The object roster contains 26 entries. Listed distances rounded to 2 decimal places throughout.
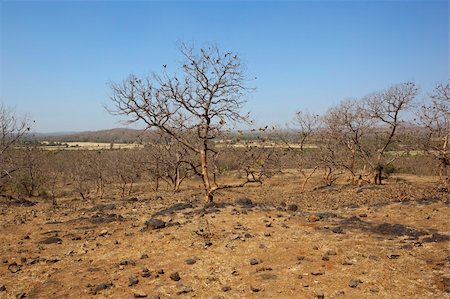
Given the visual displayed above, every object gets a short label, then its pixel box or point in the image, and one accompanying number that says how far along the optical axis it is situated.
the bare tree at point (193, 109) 12.05
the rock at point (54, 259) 7.79
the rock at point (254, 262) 6.79
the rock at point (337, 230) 8.72
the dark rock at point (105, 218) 11.52
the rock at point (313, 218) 10.23
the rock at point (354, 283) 5.63
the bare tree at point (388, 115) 21.19
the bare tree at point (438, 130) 16.31
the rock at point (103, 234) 9.75
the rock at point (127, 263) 7.26
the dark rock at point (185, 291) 5.81
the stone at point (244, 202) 12.80
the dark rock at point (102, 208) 13.98
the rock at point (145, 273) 6.54
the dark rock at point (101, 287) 6.04
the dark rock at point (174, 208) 11.80
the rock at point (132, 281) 6.22
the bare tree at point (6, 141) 20.27
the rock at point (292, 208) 11.95
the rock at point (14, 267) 7.27
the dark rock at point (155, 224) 9.75
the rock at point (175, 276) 6.28
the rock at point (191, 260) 7.05
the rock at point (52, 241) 9.33
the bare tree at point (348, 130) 23.03
